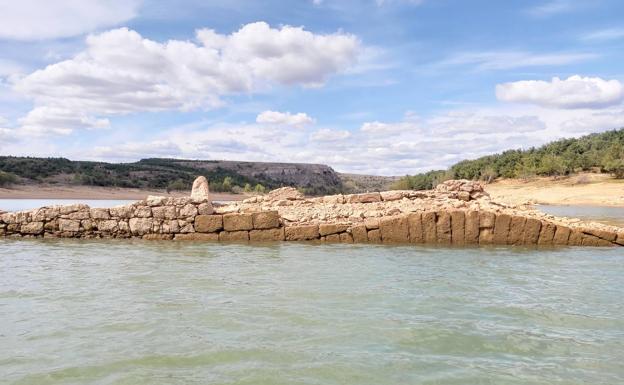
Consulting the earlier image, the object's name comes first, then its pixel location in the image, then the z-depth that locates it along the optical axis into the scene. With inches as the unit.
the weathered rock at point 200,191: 596.2
